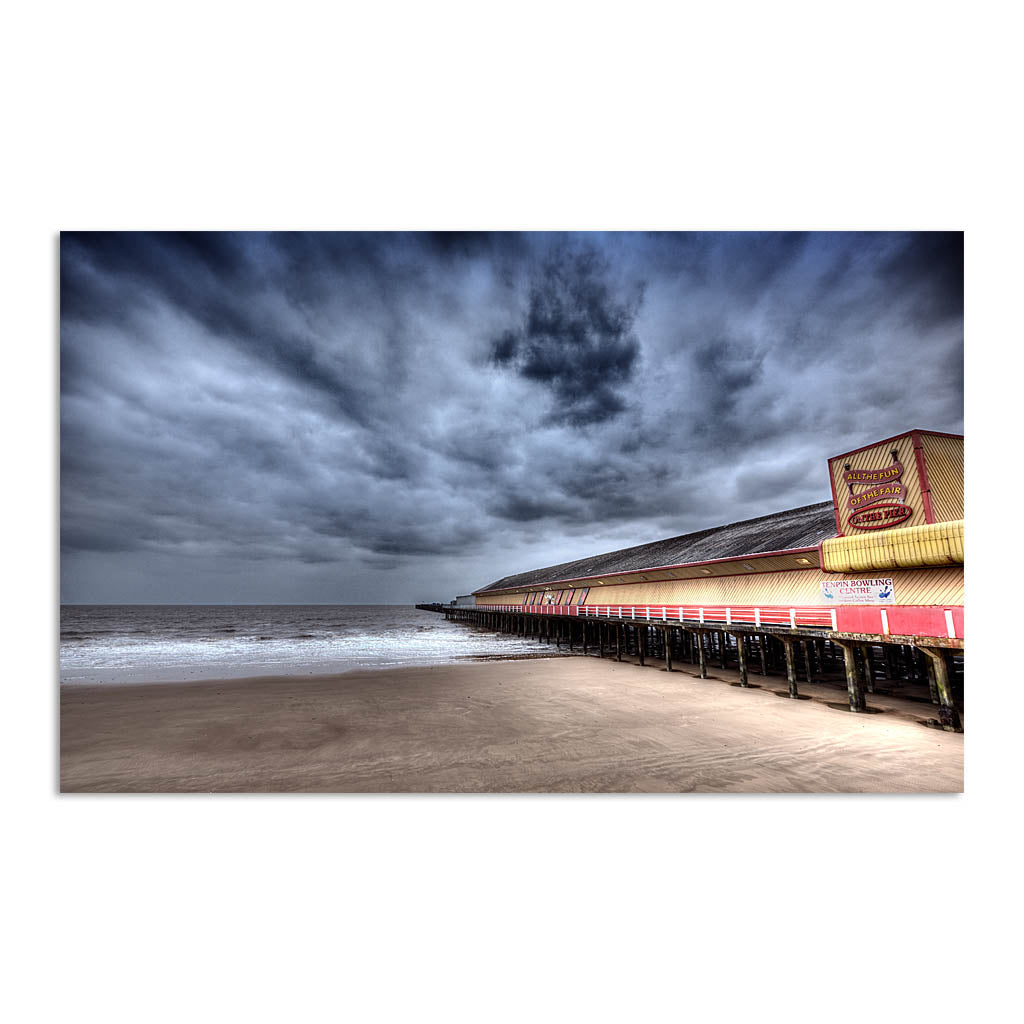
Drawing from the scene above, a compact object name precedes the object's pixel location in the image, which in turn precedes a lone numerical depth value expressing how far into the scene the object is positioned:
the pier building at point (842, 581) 8.03
